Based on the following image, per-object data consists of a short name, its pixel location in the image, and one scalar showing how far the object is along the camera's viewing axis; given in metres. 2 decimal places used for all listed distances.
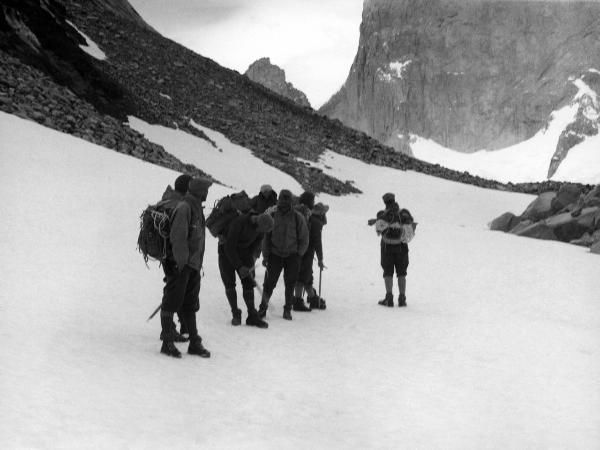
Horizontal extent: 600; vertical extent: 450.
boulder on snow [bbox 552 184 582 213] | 33.59
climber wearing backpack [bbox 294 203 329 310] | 12.23
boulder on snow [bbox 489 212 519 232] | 34.72
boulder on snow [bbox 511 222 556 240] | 29.64
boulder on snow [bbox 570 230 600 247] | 27.08
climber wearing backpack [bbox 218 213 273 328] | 10.14
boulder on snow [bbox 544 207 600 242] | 28.55
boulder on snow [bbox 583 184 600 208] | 30.81
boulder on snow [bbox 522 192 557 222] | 34.31
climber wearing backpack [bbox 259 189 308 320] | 10.98
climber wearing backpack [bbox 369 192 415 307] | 13.02
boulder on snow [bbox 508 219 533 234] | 32.47
